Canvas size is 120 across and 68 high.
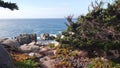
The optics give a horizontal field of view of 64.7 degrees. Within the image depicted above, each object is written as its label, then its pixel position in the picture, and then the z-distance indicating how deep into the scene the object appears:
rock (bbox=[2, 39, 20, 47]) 9.97
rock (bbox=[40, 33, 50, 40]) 21.60
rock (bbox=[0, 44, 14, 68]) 3.94
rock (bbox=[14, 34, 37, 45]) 18.07
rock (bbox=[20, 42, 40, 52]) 10.02
